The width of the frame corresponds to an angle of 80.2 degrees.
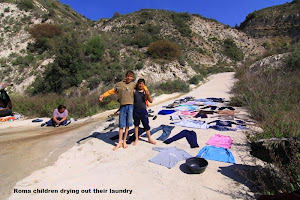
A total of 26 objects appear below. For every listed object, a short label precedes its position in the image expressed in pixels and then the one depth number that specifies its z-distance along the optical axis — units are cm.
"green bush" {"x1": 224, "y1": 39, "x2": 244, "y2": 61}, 3819
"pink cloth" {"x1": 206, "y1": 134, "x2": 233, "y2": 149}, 428
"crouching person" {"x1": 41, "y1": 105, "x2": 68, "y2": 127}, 760
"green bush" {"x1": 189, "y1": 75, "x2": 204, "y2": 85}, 1933
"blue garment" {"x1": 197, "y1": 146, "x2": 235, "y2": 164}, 360
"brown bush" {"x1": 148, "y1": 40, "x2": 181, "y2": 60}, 1978
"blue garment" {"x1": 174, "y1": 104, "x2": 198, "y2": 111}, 880
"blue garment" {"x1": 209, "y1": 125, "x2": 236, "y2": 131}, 531
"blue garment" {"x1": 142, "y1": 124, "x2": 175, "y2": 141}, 516
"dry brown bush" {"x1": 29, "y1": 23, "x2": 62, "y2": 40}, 2092
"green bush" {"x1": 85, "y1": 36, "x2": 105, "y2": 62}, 1750
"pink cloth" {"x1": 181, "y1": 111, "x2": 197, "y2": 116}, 769
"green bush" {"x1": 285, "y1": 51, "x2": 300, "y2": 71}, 1155
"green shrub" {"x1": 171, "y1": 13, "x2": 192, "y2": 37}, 3697
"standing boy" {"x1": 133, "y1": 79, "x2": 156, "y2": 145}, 450
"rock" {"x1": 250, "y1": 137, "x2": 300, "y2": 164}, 243
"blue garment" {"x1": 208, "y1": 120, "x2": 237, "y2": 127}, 574
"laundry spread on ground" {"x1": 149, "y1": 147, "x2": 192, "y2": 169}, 363
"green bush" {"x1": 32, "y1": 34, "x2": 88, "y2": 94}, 1486
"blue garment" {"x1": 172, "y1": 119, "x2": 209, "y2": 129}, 582
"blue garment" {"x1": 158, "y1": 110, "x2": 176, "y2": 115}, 809
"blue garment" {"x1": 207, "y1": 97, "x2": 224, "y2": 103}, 1060
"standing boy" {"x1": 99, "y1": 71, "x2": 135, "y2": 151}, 445
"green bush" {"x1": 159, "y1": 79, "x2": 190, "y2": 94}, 1573
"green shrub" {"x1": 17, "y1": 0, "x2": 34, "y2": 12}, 2488
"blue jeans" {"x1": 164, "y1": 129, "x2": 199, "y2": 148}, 451
